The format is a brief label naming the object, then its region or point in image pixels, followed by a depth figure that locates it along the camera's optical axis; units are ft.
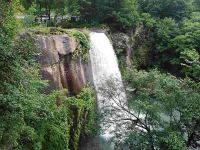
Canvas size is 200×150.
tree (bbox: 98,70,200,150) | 40.29
